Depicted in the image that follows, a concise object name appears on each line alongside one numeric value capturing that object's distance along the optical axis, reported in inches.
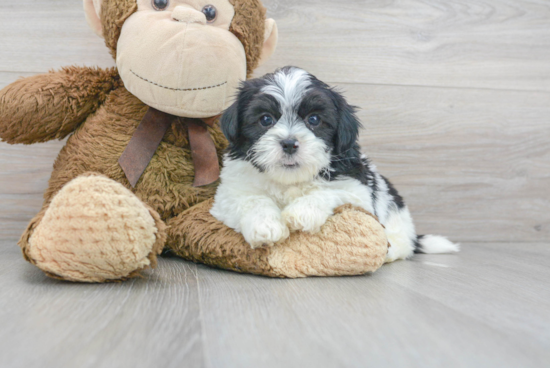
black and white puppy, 26.1
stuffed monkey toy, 24.1
